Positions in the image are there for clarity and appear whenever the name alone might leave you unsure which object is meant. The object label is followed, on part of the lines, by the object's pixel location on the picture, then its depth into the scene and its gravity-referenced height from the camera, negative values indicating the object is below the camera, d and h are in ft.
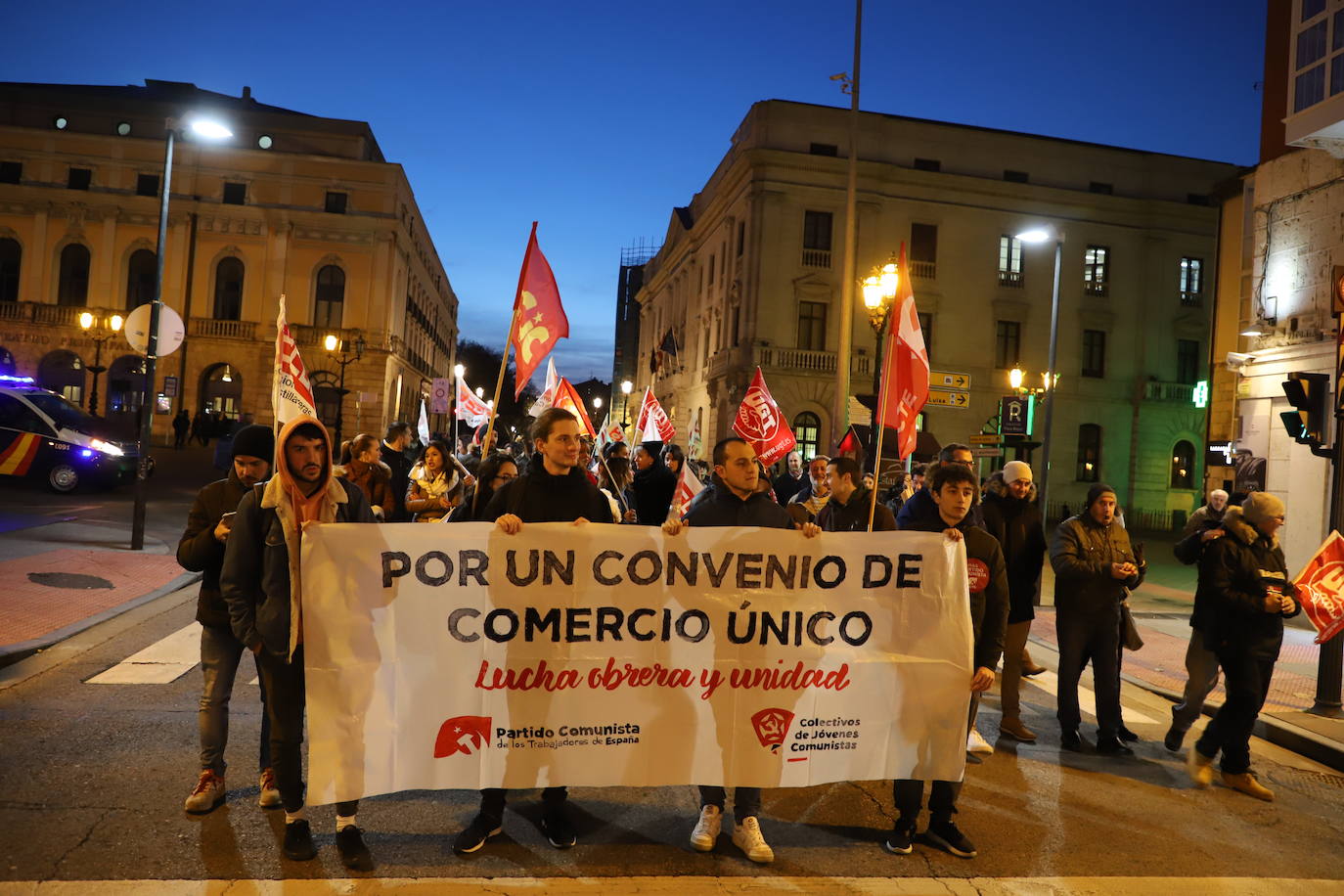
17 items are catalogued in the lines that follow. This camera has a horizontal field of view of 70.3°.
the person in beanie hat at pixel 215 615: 14.76 -2.84
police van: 63.26 -1.34
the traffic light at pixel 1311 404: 27.43 +2.78
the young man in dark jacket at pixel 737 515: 14.48 -0.81
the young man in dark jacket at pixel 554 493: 14.70 -0.65
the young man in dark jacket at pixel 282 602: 13.47 -2.36
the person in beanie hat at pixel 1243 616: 19.47 -2.52
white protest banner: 13.96 -3.05
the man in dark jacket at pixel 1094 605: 21.62 -2.68
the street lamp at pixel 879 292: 50.83 +9.69
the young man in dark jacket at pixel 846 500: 21.81 -0.64
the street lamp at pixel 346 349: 162.09 +15.76
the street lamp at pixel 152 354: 42.29 +3.45
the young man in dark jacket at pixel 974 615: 15.10 -2.28
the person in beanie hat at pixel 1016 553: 22.38 -1.67
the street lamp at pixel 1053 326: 67.92 +12.30
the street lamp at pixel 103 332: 142.02 +15.38
